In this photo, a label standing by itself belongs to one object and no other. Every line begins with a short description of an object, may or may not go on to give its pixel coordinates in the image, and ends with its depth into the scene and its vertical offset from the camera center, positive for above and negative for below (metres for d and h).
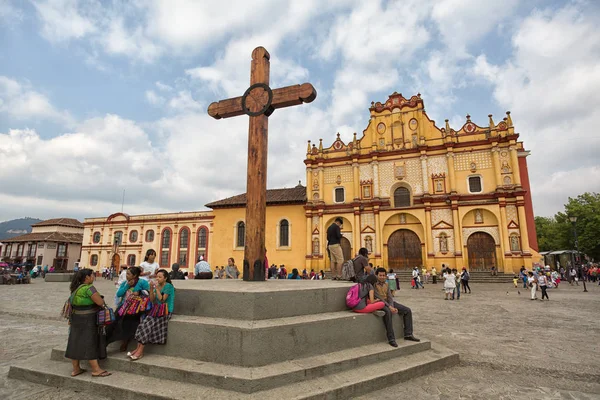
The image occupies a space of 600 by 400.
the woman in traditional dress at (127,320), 3.99 -0.75
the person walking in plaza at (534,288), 12.68 -1.16
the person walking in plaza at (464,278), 15.98 -0.96
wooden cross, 5.43 +2.42
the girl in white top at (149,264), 5.69 -0.09
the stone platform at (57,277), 25.19 -1.37
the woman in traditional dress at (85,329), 3.65 -0.80
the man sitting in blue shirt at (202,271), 8.01 -0.30
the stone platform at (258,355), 3.22 -1.13
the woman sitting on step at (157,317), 3.81 -0.70
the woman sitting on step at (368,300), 4.64 -0.61
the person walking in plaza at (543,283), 12.63 -0.96
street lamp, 17.26 +2.15
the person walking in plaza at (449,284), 12.94 -1.01
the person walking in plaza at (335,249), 7.11 +0.22
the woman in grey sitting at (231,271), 10.28 -0.38
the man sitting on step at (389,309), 4.59 -0.76
